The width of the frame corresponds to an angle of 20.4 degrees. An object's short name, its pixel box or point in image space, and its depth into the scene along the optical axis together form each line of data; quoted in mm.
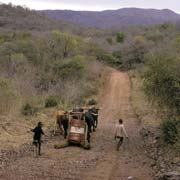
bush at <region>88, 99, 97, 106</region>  37456
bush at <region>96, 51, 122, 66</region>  72188
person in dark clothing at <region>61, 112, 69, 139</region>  22516
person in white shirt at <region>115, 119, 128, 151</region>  20719
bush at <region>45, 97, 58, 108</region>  32562
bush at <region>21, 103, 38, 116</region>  28302
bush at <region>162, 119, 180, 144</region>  20331
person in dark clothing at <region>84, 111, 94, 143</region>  21695
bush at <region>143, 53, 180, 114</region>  21359
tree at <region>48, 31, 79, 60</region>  51838
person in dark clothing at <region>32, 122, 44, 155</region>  19152
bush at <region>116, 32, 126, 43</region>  95550
